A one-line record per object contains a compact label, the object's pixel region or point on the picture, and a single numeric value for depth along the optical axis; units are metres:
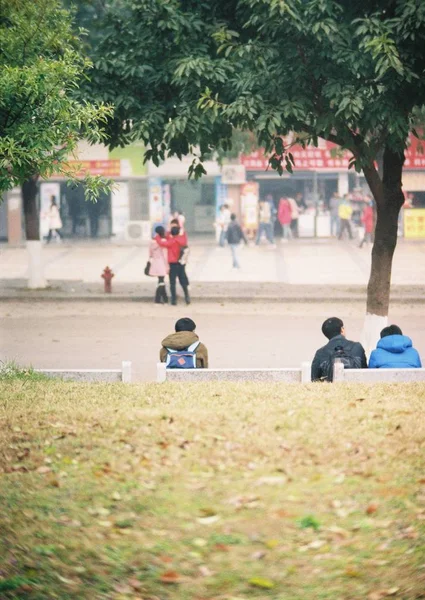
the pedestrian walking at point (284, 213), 38.62
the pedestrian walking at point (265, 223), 37.88
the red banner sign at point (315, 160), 39.34
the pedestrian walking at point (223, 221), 36.53
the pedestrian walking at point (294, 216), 39.75
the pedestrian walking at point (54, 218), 38.25
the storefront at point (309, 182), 39.72
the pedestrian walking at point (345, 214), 38.12
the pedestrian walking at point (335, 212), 39.72
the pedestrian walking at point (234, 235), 28.06
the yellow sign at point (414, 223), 39.69
